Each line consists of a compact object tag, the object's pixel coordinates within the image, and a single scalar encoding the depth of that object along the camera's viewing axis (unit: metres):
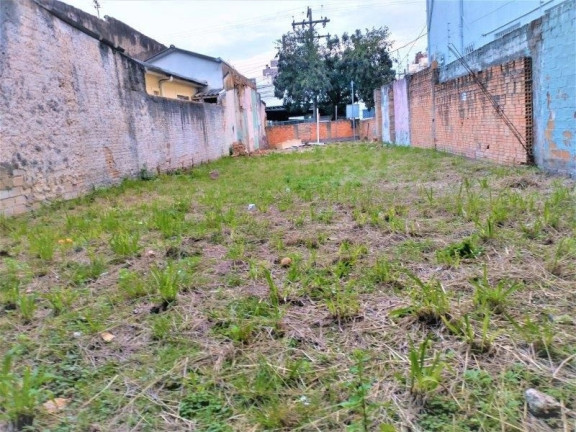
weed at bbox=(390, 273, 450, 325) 2.40
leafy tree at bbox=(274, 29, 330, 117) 28.20
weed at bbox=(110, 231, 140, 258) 3.99
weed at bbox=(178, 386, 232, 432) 1.75
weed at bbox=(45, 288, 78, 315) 2.87
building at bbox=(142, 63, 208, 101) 14.91
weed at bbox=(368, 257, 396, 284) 3.02
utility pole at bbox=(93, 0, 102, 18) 25.53
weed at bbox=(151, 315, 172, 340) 2.47
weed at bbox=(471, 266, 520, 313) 2.46
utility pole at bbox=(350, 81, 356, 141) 28.23
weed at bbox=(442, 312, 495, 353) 2.10
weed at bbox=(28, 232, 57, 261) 3.97
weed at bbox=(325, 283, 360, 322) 2.56
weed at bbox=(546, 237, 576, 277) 2.89
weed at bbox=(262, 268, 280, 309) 2.78
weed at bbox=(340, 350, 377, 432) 1.67
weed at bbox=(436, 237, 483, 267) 3.25
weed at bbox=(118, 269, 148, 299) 3.04
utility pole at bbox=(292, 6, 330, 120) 29.98
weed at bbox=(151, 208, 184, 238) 4.71
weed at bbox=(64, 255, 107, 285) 3.43
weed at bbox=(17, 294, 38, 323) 2.75
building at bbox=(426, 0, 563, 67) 12.23
